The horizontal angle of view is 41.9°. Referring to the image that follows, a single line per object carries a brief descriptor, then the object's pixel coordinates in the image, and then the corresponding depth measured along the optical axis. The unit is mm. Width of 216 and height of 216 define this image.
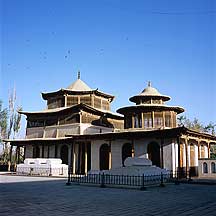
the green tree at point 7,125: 50100
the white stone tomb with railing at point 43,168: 29422
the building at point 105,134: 26094
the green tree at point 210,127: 57594
